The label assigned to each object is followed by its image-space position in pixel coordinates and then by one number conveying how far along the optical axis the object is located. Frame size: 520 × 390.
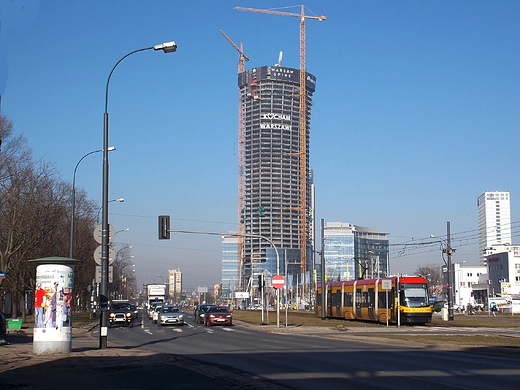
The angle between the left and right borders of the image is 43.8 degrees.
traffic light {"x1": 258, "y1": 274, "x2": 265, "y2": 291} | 44.51
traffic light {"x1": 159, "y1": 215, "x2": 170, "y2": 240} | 35.22
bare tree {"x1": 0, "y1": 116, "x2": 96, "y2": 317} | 44.94
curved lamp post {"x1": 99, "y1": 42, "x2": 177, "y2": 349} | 21.08
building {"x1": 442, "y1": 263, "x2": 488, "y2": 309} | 123.62
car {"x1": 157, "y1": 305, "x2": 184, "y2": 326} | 47.19
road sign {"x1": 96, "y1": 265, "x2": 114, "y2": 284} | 22.00
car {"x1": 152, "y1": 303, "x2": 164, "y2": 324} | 53.42
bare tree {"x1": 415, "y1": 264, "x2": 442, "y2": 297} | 153.75
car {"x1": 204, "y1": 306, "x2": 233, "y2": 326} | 47.94
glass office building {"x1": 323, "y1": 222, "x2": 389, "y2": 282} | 181.96
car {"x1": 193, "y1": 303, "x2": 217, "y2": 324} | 52.06
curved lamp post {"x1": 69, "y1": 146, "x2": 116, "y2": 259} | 40.01
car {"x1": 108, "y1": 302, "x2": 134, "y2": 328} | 50.00
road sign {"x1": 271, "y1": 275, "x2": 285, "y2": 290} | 38.72
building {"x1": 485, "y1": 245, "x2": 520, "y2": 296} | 133.50
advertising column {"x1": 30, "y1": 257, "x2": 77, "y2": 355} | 19.86
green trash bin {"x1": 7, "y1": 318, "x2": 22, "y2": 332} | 35.84
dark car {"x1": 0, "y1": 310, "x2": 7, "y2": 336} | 30.08
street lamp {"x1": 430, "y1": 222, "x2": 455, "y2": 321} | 53.12
